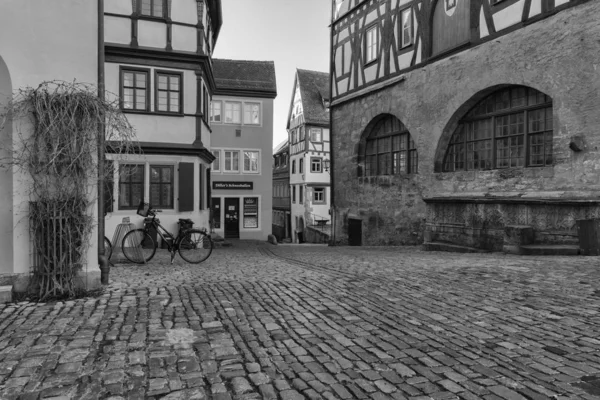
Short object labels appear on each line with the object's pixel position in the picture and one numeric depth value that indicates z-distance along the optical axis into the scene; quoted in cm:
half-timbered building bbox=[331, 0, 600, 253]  975
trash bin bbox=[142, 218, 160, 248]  873
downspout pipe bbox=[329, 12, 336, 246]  2027
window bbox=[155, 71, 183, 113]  1433
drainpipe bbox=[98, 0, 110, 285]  554
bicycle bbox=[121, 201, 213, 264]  851
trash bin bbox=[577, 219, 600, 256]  867
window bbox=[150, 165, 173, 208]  1434
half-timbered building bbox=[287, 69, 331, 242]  3762
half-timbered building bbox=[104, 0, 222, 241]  1395
